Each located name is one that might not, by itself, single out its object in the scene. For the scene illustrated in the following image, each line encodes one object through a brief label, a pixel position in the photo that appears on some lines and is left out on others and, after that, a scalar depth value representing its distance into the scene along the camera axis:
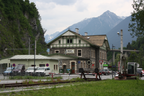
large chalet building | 58.72
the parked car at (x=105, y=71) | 54.78
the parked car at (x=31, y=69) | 44.61
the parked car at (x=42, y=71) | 41.84
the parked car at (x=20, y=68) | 46.11
